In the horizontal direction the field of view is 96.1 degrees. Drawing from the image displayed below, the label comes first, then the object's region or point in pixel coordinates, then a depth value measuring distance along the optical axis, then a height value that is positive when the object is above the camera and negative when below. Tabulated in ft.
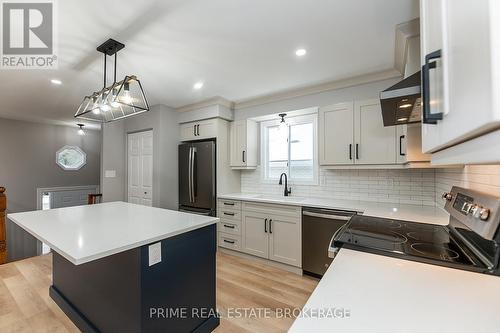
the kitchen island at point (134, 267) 4.52 -2.29
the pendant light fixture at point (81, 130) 18.24 +3.32
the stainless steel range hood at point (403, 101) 3.79 +1.24
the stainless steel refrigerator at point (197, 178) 11.65 -0.50
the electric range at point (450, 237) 2.88 -1.29
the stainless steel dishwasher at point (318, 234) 8.07 -2.49
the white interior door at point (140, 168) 13.08 +0.05
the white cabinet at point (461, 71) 1.09 +0.62
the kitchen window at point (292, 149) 11.10 +0.99
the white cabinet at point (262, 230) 9.15 -2.77
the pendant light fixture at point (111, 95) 6.16 +2.18
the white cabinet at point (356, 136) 8.05 +1.19
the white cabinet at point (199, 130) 11.89 +2.16
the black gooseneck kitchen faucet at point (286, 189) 11.27 -1.07
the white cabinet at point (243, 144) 11.94 +1.30
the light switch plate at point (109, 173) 14.13 -0.29
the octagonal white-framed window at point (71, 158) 18.17 +0.96
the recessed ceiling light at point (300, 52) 6.95 +3.65
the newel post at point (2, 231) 10.01 -2.74
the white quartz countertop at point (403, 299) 1.88 -1.33
